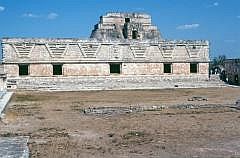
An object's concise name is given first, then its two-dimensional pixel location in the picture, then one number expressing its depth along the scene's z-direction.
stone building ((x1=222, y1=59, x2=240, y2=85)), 40.66
